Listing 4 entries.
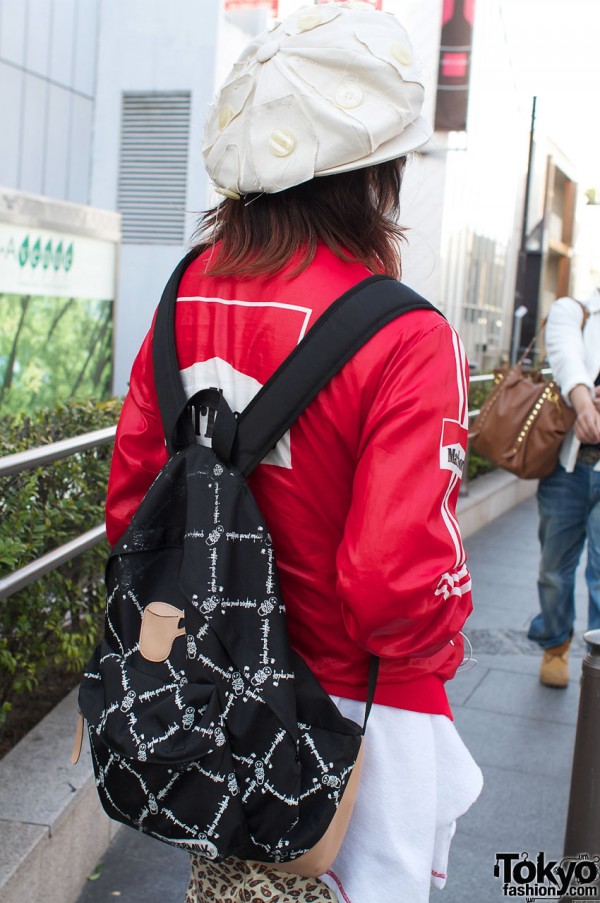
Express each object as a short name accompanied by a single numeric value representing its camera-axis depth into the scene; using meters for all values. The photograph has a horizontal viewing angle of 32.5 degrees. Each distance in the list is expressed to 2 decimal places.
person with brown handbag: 4.18
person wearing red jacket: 1.47
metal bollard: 2.59
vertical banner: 10.41
